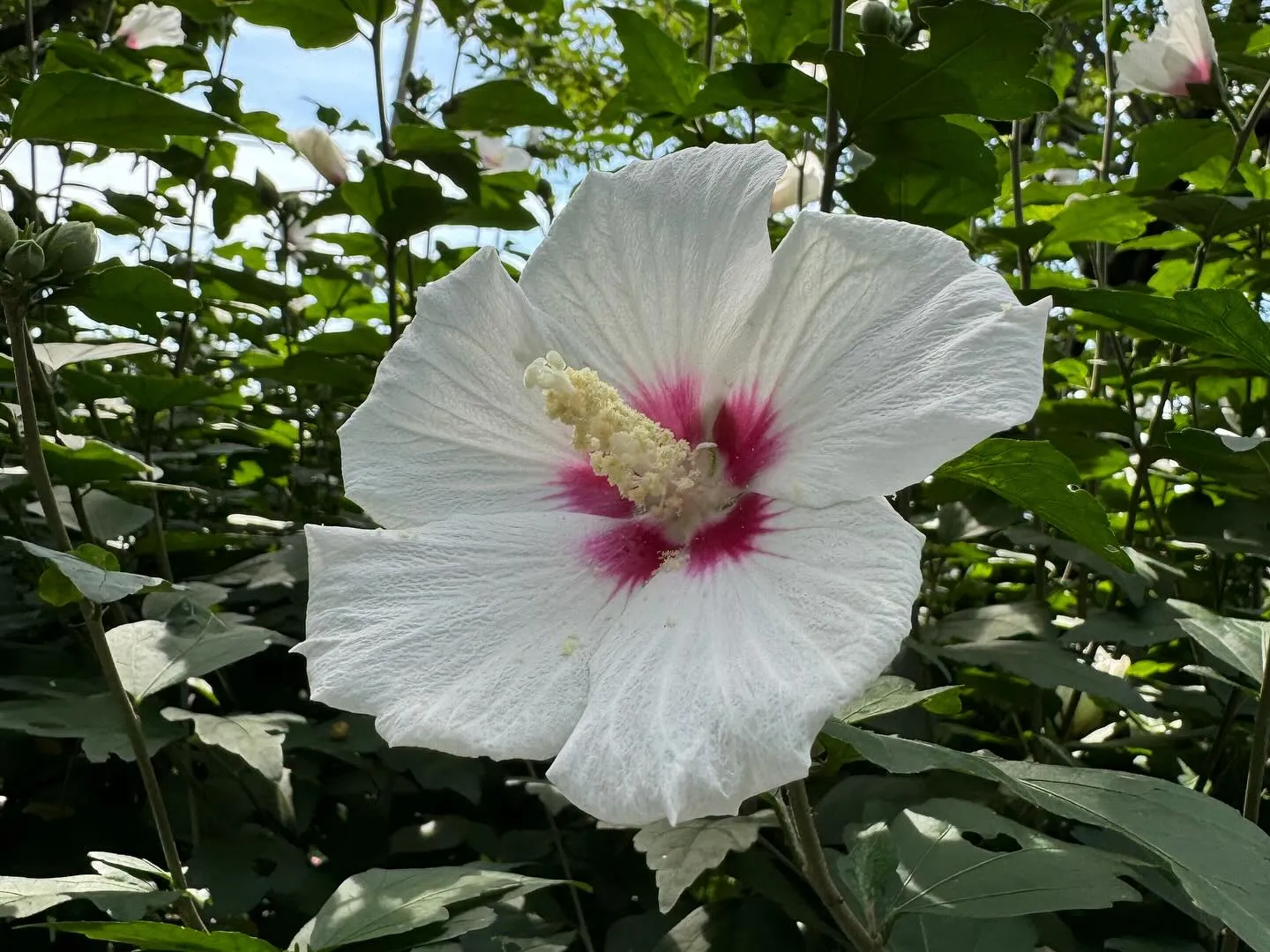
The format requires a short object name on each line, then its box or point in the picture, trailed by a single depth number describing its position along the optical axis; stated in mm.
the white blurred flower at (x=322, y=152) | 476
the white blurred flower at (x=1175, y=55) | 360
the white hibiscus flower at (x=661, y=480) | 148
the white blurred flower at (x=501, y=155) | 565
